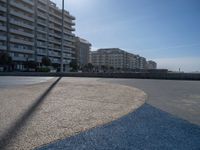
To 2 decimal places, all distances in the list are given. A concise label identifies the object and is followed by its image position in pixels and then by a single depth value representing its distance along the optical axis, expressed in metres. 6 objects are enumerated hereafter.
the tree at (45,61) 49.74
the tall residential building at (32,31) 43.91
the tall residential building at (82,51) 80.57
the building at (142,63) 137.78
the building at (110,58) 106.93
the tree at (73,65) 63.15
